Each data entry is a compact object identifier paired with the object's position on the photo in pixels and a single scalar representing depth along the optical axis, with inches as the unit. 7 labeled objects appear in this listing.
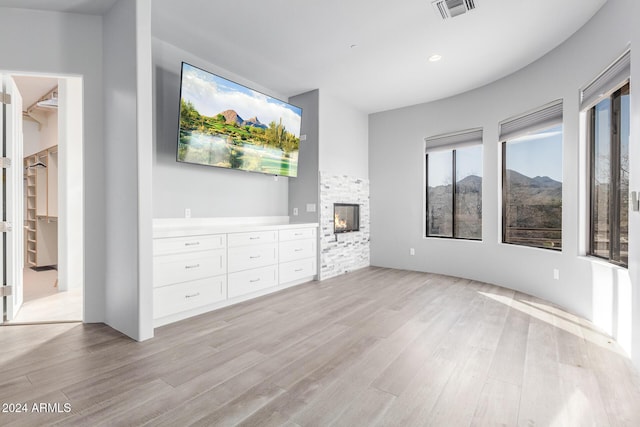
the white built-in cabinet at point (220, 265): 117.0
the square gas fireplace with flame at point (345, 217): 207.0
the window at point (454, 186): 197.8
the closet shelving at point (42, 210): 217.5
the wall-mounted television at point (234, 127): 132.3
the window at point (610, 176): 109.9
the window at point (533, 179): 155.6
